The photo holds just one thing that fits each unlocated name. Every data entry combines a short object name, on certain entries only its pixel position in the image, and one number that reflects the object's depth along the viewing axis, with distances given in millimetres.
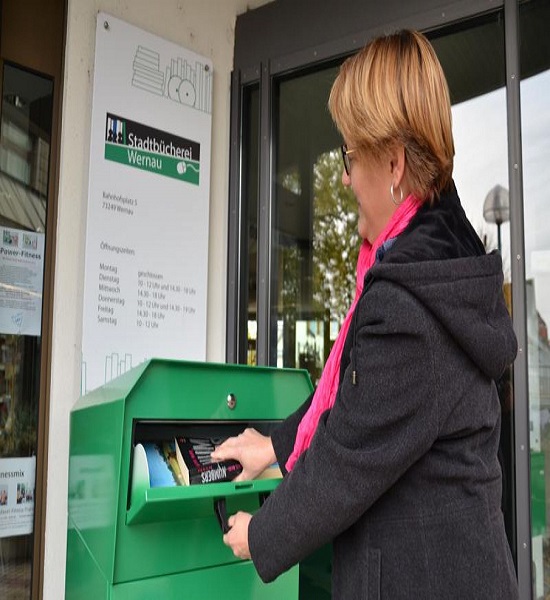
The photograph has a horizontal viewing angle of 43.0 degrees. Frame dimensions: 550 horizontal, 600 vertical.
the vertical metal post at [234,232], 3496
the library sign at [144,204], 2965
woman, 1121
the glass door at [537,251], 2533
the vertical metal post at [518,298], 2523
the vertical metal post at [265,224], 3436
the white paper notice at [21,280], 2719
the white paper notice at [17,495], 2676
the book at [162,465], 1614
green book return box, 1560
